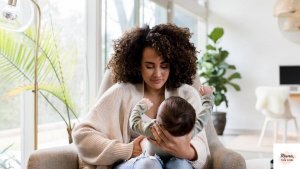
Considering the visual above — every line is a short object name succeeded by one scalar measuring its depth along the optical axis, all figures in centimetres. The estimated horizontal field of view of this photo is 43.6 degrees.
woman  148
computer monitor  601
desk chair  473
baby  127
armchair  142
